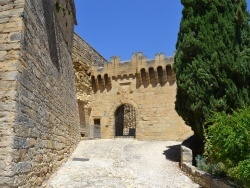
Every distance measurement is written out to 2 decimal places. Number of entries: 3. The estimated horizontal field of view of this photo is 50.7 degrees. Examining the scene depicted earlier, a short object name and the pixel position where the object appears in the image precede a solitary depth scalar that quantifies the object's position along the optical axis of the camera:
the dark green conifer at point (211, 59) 7.99
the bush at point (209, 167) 6.44
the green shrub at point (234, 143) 4.49
